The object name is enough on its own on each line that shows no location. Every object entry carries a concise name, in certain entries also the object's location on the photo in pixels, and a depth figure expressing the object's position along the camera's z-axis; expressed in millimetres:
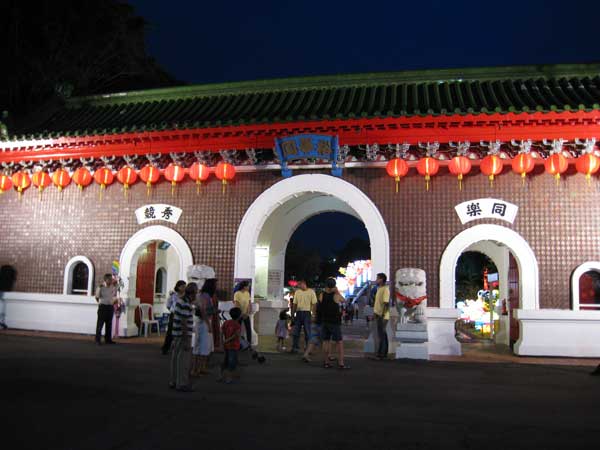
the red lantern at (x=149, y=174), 12516
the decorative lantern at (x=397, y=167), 11125
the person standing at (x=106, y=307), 11477
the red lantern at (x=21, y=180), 13656
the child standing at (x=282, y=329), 11256
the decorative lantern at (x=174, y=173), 12312
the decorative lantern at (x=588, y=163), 10258
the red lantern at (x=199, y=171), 12164
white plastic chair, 13375
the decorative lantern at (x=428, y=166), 11016
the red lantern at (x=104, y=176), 12766
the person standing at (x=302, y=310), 10812
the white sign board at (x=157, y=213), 12805
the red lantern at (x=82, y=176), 12992
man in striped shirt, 6676
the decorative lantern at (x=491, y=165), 10656
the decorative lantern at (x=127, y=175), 12648
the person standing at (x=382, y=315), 10094
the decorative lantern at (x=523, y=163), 10500
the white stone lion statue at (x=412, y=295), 10031
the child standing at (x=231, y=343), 7441
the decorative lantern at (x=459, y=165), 10781
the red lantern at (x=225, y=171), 11969
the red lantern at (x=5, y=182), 13929
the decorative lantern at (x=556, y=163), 10295
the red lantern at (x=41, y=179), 13406
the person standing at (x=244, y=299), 10438
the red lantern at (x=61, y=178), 13133
